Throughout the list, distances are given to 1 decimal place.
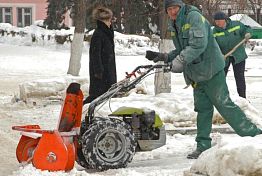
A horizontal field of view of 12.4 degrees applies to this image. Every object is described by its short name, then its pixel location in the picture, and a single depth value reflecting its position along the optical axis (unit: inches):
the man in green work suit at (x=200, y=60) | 466.2
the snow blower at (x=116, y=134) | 453.5
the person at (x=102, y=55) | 595.2
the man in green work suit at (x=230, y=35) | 743.2
